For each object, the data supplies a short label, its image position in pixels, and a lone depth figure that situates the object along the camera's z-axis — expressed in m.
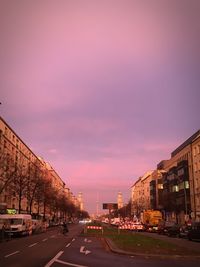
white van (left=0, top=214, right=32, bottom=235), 30.72
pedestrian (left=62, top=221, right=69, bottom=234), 32.21
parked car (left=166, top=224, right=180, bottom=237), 33.17
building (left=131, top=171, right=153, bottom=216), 96.39
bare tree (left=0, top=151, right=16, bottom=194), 33.25
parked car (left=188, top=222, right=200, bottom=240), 26.38
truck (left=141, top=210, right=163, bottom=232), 43.94
